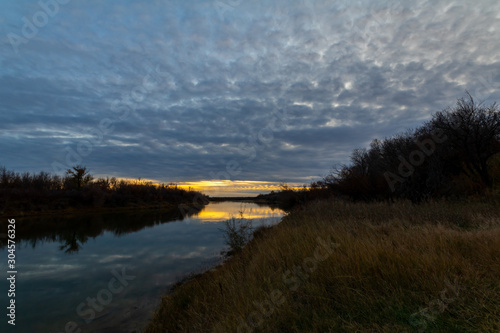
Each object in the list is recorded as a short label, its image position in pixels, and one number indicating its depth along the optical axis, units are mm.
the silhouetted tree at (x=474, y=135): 18127
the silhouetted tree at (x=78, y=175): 60812
